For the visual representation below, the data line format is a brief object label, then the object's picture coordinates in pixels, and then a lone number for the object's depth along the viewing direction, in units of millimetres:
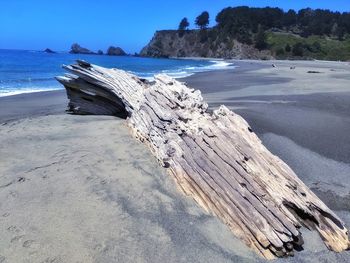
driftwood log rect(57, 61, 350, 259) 3410
